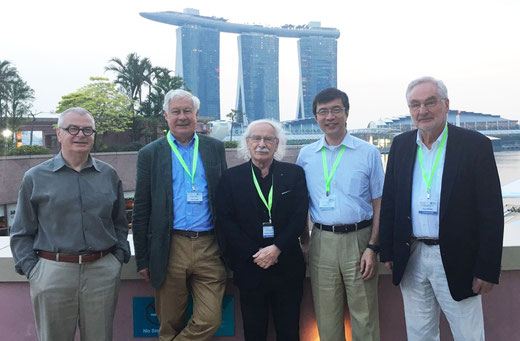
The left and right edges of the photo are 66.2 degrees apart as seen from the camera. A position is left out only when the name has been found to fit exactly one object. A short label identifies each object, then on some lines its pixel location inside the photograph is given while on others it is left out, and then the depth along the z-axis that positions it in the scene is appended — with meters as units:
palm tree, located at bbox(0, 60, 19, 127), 29.80
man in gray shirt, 1.89
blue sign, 2.48
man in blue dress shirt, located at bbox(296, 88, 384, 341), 2.04
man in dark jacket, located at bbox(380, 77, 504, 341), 1.77
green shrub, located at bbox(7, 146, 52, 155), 21.51
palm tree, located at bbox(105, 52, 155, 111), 32.66
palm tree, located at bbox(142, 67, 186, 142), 32.75
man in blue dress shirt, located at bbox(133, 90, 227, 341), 2.13
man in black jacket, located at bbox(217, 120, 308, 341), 2.03
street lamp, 28.37
